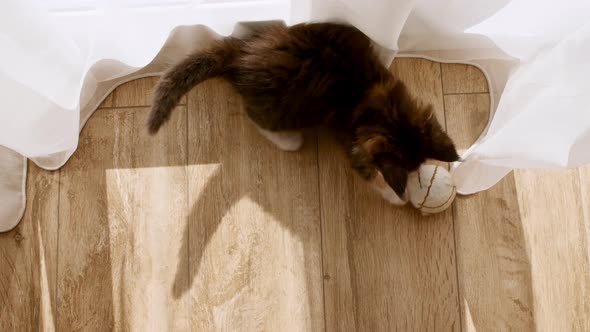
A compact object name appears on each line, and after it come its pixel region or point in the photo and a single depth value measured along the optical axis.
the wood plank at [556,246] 1.23
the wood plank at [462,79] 1.30
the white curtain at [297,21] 0.88
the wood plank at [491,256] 1.24
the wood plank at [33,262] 1.25
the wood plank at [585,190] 1.26
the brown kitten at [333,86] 1.05
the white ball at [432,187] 1.18
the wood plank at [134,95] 1.32
